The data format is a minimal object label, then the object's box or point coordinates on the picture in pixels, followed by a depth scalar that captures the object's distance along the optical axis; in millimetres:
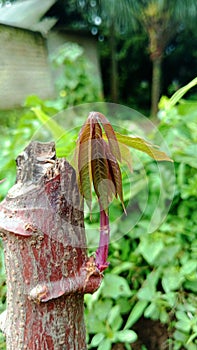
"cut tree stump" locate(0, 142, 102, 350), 281
